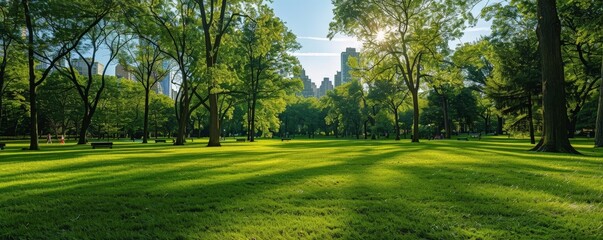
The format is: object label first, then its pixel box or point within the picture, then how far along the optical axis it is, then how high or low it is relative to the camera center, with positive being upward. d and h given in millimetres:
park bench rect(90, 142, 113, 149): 25055 -863
